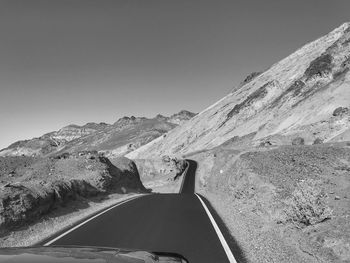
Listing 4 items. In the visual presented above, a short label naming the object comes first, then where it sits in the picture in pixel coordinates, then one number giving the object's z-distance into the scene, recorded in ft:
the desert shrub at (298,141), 165.65
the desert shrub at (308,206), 39.04
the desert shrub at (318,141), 157.07
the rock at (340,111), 168.18
